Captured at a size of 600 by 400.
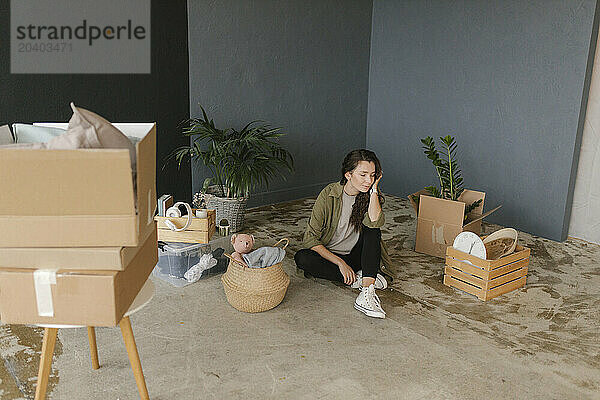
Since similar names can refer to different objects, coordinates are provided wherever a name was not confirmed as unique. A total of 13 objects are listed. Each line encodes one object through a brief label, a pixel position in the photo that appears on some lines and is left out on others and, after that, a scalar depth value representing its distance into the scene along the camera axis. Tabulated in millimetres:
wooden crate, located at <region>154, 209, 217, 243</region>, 3035
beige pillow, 1441
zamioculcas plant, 3555
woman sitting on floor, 2826
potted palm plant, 3859
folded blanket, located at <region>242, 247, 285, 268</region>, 2666
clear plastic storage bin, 3055
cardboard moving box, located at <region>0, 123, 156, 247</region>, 1364
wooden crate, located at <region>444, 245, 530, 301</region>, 2889
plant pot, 3871
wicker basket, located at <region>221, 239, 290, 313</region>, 2602
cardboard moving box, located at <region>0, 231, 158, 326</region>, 1480
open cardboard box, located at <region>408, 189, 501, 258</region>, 3389
